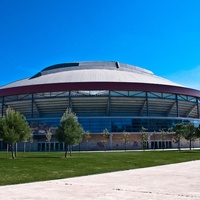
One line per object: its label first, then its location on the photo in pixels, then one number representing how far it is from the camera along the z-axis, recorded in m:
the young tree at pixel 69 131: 33.12
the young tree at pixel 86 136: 49.63
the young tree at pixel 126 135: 51.34
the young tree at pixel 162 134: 52.99
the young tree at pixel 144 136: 50.52
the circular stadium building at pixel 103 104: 55.66
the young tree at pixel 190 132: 46.69
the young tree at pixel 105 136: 50.44
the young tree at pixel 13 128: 30.31
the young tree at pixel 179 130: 48.88
